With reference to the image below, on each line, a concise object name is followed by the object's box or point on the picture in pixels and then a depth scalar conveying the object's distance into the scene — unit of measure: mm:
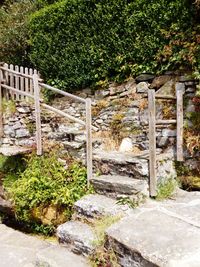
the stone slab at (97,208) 4051
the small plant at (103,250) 3469
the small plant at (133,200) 4188
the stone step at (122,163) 4465
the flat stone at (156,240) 2914
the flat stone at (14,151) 5998
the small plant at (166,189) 4492
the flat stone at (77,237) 3805
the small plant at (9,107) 6988
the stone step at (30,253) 3687
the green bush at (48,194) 4977
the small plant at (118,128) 6219
